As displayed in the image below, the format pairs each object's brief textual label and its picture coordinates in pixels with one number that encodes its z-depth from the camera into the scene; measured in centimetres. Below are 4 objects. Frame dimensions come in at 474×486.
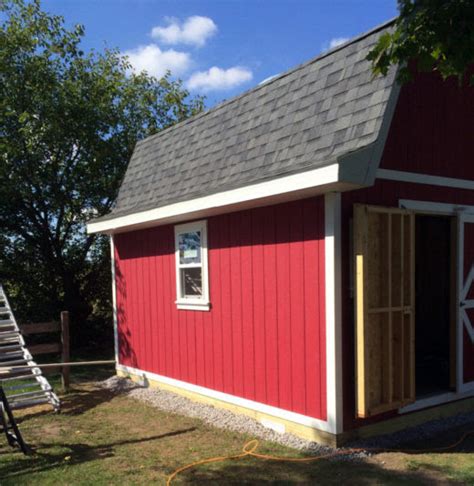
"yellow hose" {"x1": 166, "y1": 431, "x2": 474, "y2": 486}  468
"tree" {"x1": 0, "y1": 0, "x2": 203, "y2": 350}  1240
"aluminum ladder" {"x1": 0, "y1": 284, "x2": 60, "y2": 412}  682
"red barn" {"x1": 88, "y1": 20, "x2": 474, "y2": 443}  490
